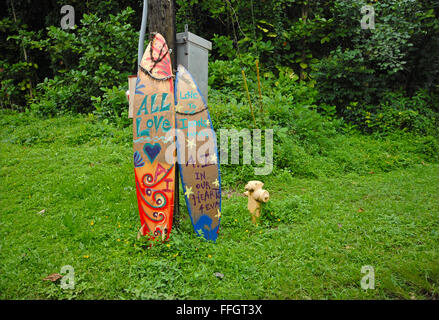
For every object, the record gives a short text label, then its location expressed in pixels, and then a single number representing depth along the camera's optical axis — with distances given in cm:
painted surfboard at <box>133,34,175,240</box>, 282
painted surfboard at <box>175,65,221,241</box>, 293
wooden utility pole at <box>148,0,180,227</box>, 284
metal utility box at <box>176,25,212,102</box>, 300
